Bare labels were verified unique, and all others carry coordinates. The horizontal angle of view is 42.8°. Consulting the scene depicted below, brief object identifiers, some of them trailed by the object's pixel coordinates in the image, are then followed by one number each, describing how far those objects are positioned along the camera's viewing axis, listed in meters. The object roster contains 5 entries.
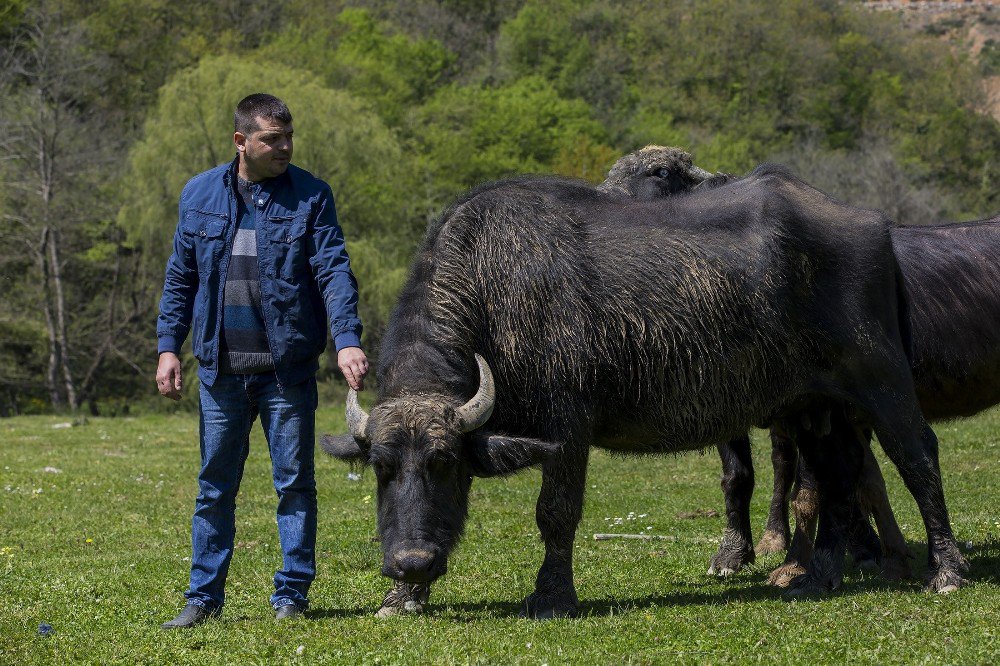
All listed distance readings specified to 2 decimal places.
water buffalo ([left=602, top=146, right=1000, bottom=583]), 10.30
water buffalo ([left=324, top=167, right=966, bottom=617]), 8.19
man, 8.01
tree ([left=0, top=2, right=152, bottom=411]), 47.41
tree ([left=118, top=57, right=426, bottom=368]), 44.09
